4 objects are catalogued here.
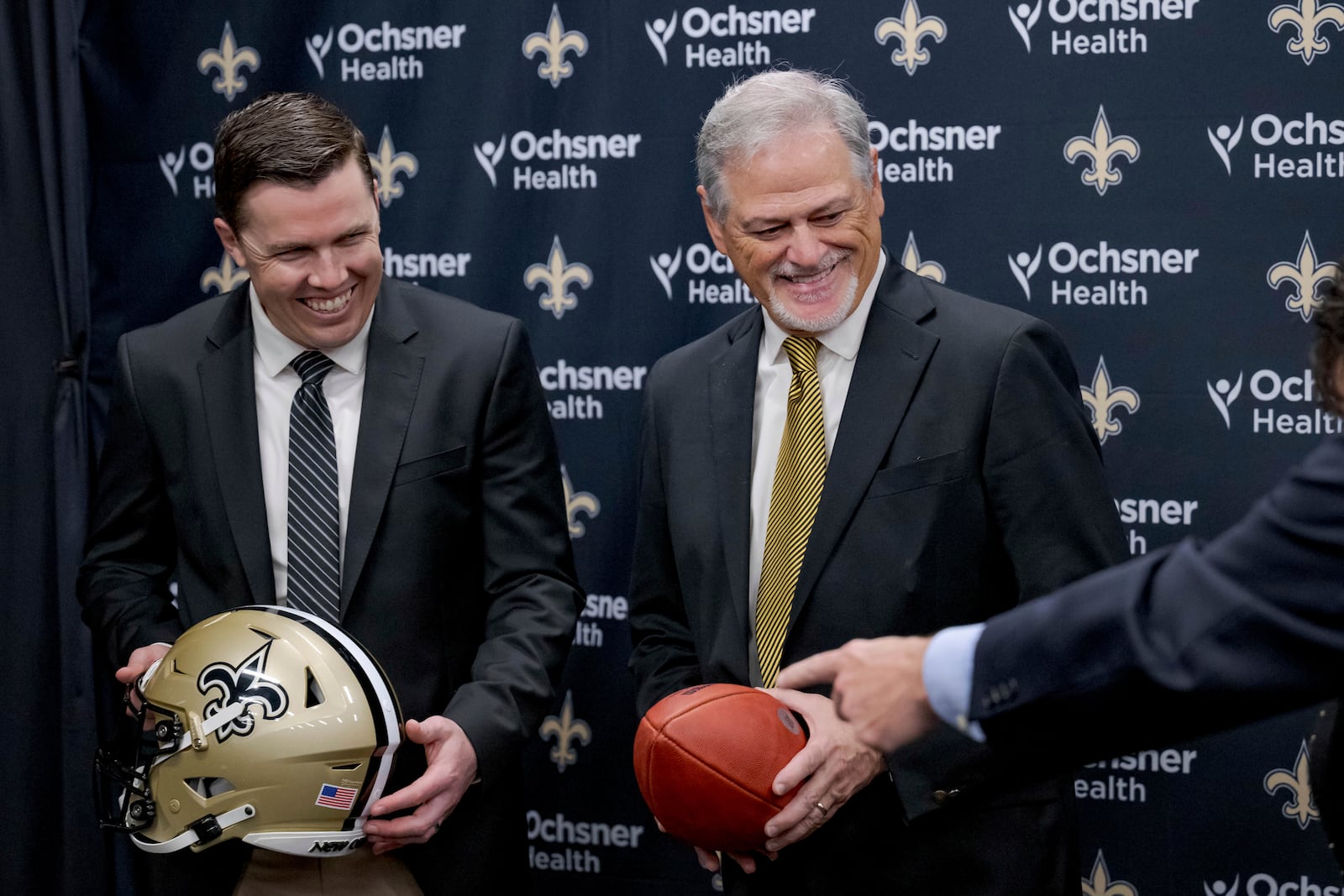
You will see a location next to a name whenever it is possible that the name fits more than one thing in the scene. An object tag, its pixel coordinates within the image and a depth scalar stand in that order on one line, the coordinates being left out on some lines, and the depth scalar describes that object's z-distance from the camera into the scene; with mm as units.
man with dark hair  2109
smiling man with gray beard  1895
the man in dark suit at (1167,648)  1175
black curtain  2998
